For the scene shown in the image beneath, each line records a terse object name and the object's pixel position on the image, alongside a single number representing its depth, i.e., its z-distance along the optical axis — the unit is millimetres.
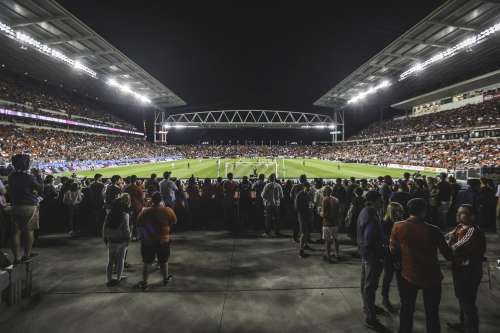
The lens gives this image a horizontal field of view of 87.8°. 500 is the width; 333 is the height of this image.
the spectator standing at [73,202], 9227
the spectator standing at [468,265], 3746
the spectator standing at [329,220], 6762
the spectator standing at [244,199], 9773
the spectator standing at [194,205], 10547
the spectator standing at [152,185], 9463
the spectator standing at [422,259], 3445
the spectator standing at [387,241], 4598
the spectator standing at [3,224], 6234
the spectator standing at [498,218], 6685
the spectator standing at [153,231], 5398
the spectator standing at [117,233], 5531
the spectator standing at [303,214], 7312
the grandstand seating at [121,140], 35934
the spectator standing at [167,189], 9125
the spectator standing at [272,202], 9133
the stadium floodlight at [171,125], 90212
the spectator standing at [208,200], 10602
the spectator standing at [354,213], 6512
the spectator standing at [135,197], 7828
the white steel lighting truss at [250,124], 88312
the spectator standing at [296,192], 8305
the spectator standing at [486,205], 9742
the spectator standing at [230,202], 10086
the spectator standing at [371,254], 4316
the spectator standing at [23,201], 5496
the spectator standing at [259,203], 10430
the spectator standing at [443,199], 9594
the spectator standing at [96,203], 9352
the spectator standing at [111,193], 7527
